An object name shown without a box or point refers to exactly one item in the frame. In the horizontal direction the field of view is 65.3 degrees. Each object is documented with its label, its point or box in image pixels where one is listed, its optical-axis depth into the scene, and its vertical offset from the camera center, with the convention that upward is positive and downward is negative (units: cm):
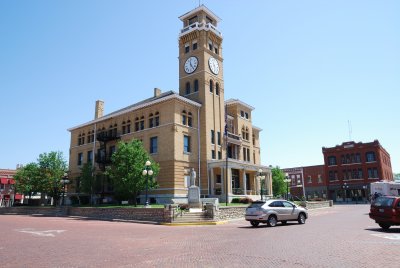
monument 2828 -33
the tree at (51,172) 4641 +361
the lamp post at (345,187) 7122 +117
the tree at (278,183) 6738 +217
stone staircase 2361 -173
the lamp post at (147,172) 2733 +205
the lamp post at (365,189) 6819 +53
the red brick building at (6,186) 8232 +275
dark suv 1502 -93
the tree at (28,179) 4653 +270
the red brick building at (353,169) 6938 +533
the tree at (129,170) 3241 +259
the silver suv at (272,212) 1855 -115
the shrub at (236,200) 3769 -74
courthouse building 3878 +900
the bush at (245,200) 3609 -73
